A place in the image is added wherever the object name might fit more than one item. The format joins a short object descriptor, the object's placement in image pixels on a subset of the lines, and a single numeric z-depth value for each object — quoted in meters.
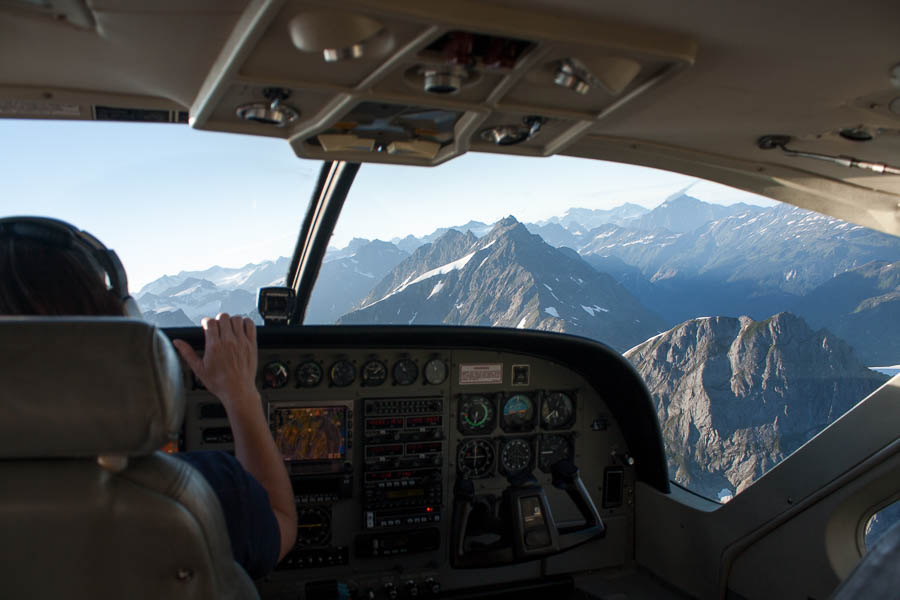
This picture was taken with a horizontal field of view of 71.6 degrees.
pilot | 0.99
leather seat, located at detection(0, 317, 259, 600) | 0.76
